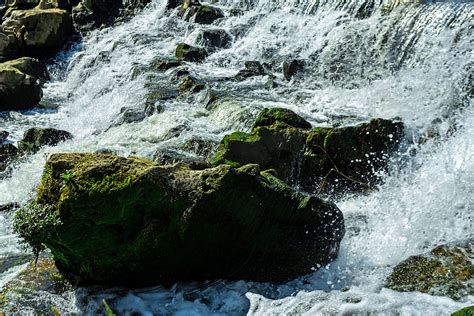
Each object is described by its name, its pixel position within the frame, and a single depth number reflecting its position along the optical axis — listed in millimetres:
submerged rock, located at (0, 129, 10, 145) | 13417
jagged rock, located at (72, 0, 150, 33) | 24797
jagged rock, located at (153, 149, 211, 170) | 9008
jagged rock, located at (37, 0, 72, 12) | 25766
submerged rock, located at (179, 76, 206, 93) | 14148
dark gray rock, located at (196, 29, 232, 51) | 18438
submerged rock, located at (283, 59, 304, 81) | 14602
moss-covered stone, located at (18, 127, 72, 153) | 12438
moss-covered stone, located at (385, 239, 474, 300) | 5660
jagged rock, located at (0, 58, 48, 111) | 16312
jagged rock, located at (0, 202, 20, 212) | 9309
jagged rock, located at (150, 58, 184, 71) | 16731
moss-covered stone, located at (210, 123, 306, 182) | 8618
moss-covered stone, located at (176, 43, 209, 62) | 17328
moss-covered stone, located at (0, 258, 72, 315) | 5824
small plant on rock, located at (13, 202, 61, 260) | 5605
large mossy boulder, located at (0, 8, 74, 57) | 22047
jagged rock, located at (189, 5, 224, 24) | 20469
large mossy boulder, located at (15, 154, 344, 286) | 5660
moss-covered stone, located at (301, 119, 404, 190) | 8789
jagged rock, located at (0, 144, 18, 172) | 11906
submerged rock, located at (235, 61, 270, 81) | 15117
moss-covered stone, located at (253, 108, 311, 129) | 9570
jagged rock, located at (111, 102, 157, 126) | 13291
